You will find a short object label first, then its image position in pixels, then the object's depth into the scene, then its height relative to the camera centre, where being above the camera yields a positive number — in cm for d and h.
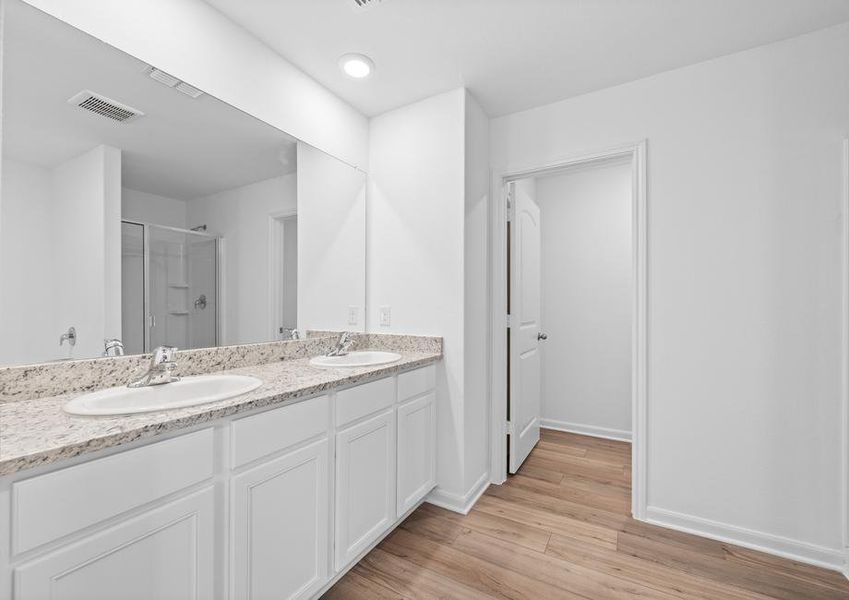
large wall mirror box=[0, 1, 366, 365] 124 +36
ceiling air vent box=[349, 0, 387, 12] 165 +124
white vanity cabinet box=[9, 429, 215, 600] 82 -54
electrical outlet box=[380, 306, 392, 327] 249 -12
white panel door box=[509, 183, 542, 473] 269 -22
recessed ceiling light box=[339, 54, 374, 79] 200 +120
